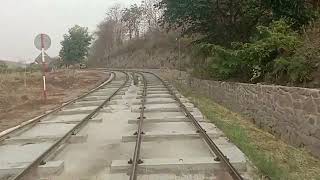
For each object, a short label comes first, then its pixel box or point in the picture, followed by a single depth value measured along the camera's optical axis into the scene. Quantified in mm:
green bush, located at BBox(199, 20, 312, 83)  12698
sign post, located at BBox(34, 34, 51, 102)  20219
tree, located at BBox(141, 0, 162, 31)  96688
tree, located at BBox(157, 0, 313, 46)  21864
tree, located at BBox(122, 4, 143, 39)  103188
